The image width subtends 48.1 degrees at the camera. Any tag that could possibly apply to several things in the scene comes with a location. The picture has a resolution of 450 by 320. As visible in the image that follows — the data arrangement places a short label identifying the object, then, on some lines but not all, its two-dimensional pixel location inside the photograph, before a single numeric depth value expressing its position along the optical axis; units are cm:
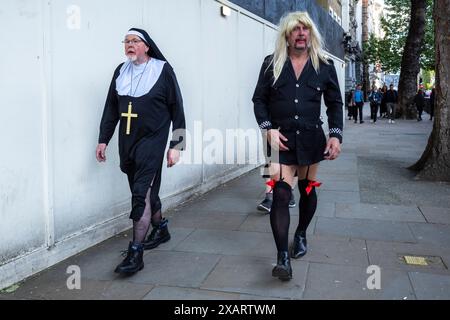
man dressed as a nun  392
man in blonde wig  373
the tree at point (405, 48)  2404
